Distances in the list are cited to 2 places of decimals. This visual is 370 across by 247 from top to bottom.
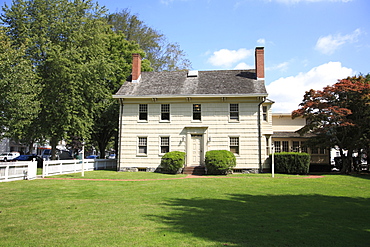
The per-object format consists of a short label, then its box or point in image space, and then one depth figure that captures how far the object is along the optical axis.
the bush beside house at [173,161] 21.34
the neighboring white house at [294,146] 27.11
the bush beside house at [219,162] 20.52
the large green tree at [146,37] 40.09
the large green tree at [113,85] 27.27
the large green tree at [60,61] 22.75
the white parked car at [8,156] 43.25
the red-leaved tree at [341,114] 21.09
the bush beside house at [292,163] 21.22
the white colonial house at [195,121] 22.78
